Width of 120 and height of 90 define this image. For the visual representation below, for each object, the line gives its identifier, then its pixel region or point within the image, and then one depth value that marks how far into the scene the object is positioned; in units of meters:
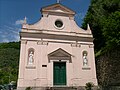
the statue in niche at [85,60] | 12.02
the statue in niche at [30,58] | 10.91
